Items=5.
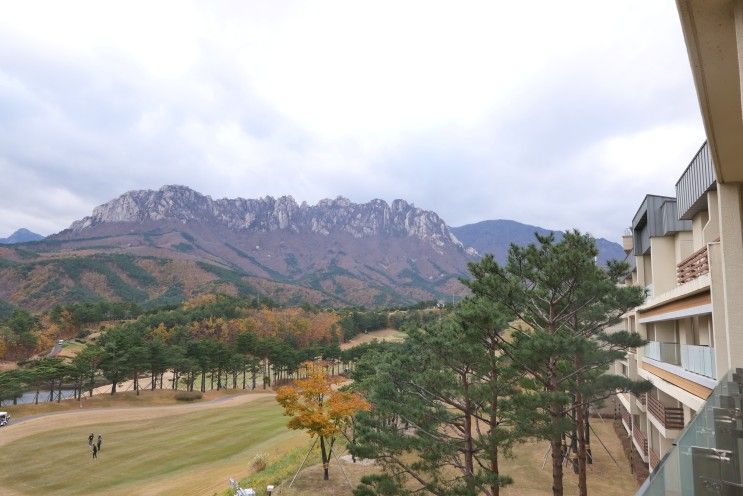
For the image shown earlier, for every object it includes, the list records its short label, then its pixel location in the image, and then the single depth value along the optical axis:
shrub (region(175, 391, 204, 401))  50.75
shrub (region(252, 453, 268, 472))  25.20
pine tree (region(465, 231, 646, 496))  13.97
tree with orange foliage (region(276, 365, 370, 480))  21.92
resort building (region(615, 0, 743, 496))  3.89
